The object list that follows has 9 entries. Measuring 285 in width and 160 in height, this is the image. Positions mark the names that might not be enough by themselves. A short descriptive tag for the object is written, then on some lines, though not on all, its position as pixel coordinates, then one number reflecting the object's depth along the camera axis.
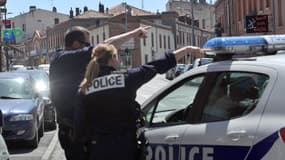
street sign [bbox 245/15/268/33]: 36.12
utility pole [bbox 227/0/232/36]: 54.97
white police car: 4.25
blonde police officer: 4.83
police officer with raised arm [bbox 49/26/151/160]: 5.81
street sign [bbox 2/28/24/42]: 62.17
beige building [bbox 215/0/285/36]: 40.31
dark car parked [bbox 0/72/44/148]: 11.66
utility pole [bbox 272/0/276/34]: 36.10
